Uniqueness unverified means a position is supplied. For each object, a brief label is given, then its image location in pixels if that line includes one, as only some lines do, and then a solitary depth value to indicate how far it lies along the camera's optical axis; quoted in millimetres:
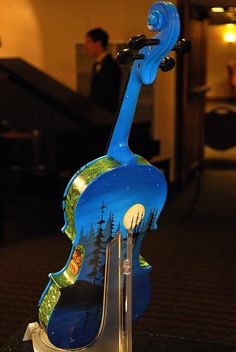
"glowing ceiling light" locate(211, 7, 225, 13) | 4514
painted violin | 1301
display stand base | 1405
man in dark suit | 4125
